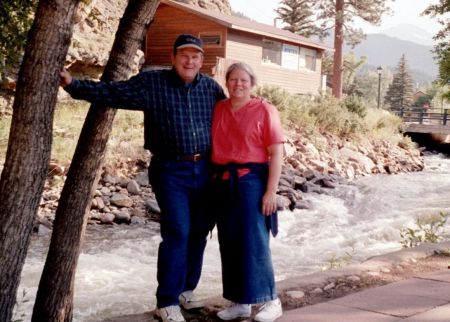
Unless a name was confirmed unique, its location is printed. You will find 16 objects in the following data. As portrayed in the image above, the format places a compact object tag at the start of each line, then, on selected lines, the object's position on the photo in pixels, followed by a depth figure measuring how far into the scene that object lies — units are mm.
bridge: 31250
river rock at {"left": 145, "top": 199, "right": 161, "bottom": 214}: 11805
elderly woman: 3949
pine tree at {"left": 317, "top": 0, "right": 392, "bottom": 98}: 35344
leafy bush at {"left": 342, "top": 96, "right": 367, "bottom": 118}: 25141
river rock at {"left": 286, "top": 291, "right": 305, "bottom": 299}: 4641
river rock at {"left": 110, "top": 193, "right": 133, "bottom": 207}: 11852
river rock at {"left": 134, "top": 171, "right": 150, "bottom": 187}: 12977
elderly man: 4008
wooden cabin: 26828
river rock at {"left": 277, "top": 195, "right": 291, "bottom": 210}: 13547
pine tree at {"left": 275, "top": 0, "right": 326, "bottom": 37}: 48250
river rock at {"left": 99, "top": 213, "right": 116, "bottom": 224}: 11148
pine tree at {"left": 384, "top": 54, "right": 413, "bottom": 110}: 86250
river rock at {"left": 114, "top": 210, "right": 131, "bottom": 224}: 11297
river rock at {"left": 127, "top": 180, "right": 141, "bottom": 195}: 12477
